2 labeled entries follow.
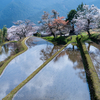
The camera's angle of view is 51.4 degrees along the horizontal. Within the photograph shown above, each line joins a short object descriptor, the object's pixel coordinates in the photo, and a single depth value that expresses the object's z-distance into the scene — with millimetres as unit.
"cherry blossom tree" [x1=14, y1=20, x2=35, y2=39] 33884
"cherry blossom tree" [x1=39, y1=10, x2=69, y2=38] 25250
